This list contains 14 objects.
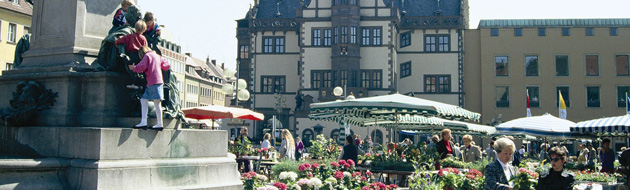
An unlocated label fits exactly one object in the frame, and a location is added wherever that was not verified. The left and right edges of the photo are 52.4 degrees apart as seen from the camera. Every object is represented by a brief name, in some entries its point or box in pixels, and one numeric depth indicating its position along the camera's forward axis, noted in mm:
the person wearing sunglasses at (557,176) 6590
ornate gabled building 50656
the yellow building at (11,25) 38312
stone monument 6852
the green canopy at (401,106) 13602
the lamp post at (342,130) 21666
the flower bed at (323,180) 8430
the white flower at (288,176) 8938
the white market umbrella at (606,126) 13086
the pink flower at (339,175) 9102
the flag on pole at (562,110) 28188
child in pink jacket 7516
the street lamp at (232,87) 28359
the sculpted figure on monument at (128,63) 7731
